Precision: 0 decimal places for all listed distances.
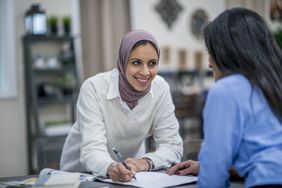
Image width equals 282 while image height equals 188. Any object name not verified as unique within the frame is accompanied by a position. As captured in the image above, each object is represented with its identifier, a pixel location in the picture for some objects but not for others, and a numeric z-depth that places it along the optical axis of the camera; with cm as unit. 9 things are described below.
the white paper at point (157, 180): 144
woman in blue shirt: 119
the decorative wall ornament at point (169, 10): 551
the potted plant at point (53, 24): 450
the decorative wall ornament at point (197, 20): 584
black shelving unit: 439
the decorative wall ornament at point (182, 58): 573
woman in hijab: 184
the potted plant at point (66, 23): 456
